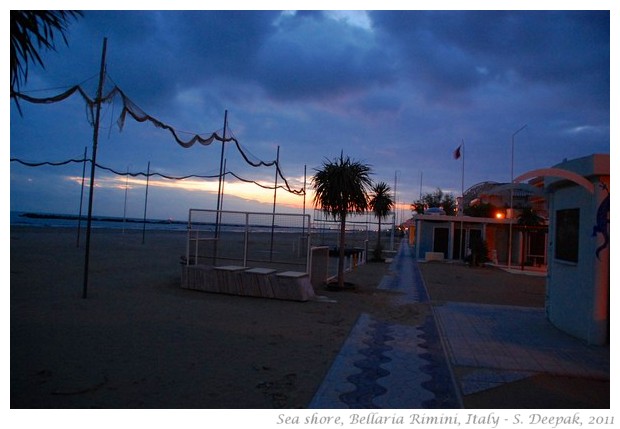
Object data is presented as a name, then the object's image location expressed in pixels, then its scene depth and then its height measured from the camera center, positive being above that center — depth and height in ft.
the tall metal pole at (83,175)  72.84 +7.37
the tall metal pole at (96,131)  29.01 +5.85
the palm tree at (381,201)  86.69 +6.44
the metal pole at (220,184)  40.88 +4.24
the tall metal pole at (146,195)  102.73 +6.26
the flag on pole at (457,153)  91.50 +17.78
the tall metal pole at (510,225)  74.65 +1.61
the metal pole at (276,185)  52.60 +5.42
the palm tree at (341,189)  39.09 +3.84
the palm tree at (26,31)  13.52 +5.76
